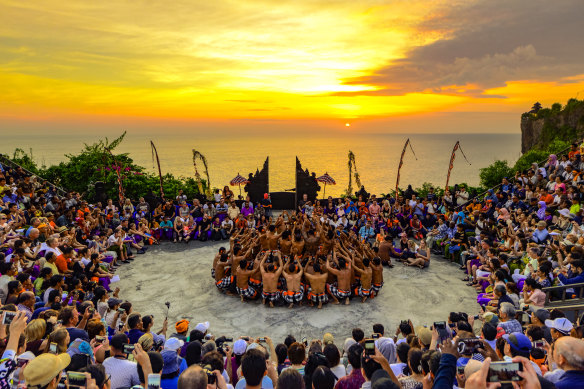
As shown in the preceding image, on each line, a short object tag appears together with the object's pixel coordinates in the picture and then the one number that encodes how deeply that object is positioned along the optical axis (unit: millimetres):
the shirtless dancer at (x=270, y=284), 9234
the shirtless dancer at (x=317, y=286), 9234
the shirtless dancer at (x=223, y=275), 10031
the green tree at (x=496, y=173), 25938
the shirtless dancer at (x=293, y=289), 9216
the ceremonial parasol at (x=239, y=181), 18828
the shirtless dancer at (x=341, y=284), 9367
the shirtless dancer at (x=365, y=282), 9484
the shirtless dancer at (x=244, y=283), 9461
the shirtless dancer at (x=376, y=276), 9758
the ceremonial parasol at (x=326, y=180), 18627
